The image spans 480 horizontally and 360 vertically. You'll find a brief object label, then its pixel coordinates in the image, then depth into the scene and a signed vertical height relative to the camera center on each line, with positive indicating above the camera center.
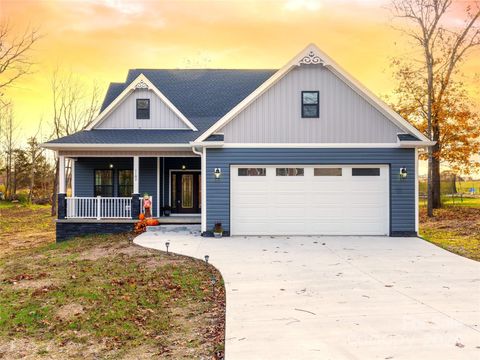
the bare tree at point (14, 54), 21.17 +6.95
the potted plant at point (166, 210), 17.38 -1.21
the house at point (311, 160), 13.38 +0.78
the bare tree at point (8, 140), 36.02 +4.02
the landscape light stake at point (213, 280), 7.46 -1.92
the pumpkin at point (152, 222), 14.96 -1.49
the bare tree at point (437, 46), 22.62 +8.05
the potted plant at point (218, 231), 13.26 -1.61
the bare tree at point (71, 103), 30.52 +6.45
